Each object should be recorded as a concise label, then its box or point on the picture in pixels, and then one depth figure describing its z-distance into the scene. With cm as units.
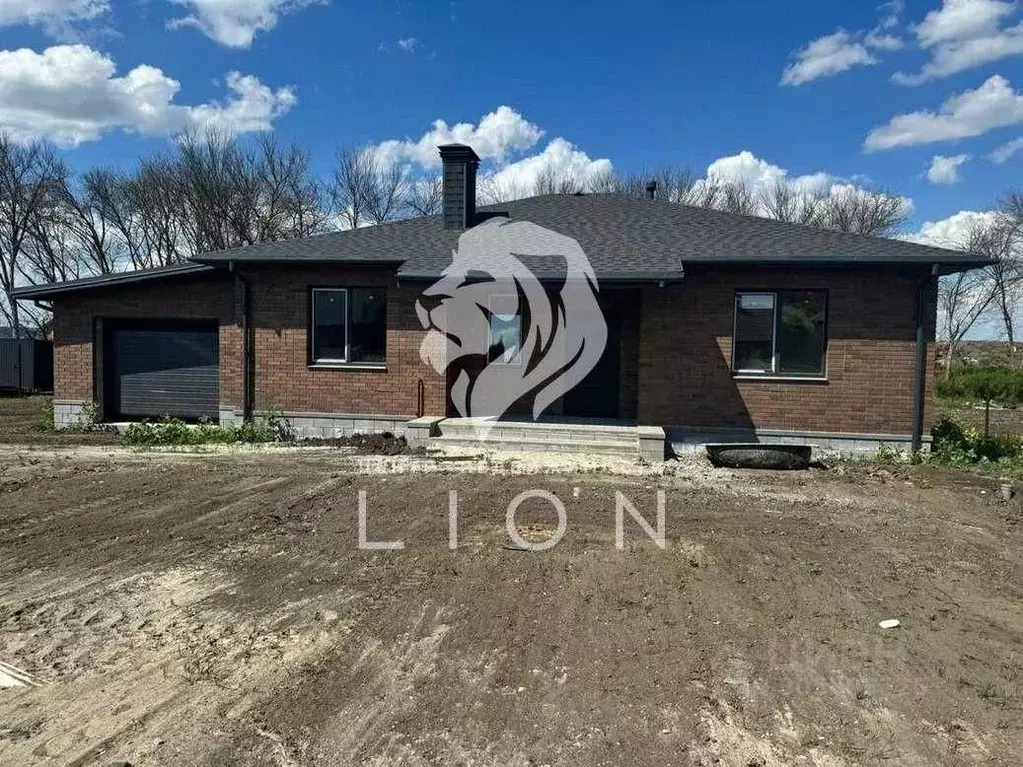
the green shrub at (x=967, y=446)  1006
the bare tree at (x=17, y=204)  3353
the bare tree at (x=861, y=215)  4019
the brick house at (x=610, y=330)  1017
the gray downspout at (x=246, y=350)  1164
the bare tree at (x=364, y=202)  3875
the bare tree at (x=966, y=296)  3706
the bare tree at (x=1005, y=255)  3556
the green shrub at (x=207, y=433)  1125
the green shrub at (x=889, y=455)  1003
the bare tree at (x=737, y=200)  4109
